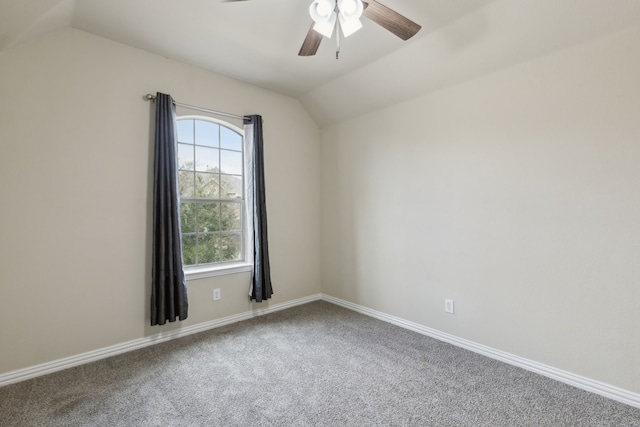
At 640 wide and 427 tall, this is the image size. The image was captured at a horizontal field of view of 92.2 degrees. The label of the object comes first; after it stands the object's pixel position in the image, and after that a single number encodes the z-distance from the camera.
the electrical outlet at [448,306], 2.82
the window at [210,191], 3.15
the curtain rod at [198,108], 2.79
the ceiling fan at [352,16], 1.72
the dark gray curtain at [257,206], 3.41
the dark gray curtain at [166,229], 2.71
